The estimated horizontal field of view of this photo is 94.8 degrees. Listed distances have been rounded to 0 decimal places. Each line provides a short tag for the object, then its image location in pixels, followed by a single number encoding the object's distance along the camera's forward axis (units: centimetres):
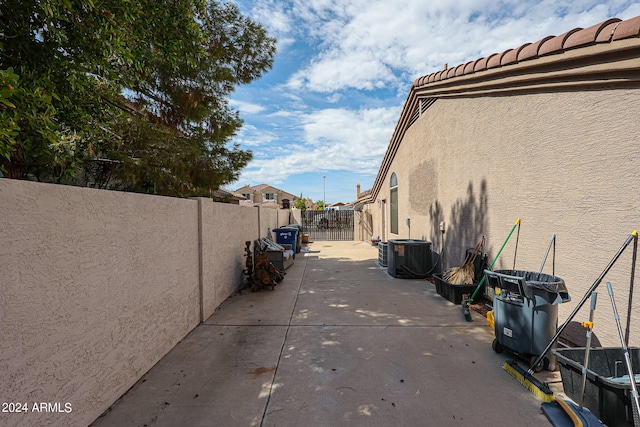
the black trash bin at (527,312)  328
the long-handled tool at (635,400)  215
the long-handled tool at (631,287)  309
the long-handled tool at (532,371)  285
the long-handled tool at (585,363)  251
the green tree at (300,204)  5118
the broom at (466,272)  600
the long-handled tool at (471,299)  498
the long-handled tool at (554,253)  411
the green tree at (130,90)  310
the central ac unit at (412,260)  832
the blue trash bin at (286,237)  1255
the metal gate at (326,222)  2239
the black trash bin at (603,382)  230
